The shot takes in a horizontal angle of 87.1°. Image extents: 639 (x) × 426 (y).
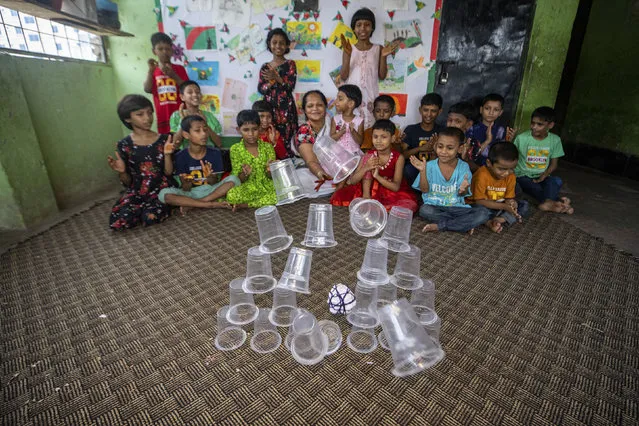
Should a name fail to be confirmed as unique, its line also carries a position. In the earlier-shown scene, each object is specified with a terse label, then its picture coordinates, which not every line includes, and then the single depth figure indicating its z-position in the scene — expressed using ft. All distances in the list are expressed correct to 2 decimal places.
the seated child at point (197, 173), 9.91
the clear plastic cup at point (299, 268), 5.93
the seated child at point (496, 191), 9.06
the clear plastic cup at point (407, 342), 4.64
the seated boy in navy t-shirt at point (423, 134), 11.28
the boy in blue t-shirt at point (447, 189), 8.90
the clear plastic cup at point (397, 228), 7.60
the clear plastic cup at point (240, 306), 5.60
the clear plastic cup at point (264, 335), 5.09
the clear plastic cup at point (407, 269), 6.37
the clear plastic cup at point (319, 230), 7.79
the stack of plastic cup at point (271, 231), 7.27
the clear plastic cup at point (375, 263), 5.97
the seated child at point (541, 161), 10.64
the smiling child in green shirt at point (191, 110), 11.23
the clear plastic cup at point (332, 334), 5.09
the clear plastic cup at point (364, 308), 5.49
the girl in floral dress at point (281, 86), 11.90
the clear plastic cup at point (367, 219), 8.62
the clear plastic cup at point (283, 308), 5.52
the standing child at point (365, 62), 11.40
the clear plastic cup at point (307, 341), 4.86
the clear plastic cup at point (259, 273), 6.04
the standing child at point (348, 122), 10.78
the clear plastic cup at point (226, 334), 5.14
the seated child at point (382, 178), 9.48
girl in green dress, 10.36
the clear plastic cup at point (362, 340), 5.10
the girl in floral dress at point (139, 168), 9.13
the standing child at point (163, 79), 11.59
